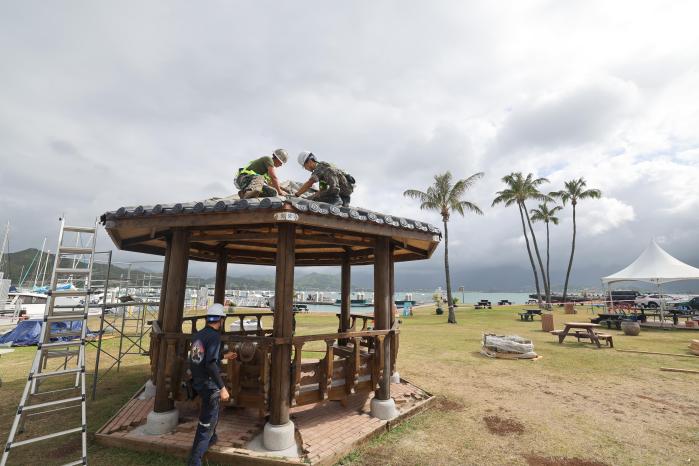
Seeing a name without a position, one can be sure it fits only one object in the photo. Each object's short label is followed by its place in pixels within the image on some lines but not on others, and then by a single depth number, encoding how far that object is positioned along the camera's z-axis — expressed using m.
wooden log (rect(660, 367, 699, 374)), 9.92
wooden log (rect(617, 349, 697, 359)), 12.15
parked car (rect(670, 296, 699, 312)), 25.19
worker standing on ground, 4.46
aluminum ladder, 4.58
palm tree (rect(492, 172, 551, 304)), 39.38
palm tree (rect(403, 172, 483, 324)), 28.98
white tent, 21.56
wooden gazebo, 4.97
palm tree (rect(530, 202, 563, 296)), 47.81
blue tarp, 15.09
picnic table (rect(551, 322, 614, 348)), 14.23
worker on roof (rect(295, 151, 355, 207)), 6.30
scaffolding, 8.30
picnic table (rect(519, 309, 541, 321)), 25.85
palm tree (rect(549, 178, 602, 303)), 42.25
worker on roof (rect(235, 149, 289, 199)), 6.07
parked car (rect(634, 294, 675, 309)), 30.33
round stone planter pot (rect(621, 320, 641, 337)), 17.50
